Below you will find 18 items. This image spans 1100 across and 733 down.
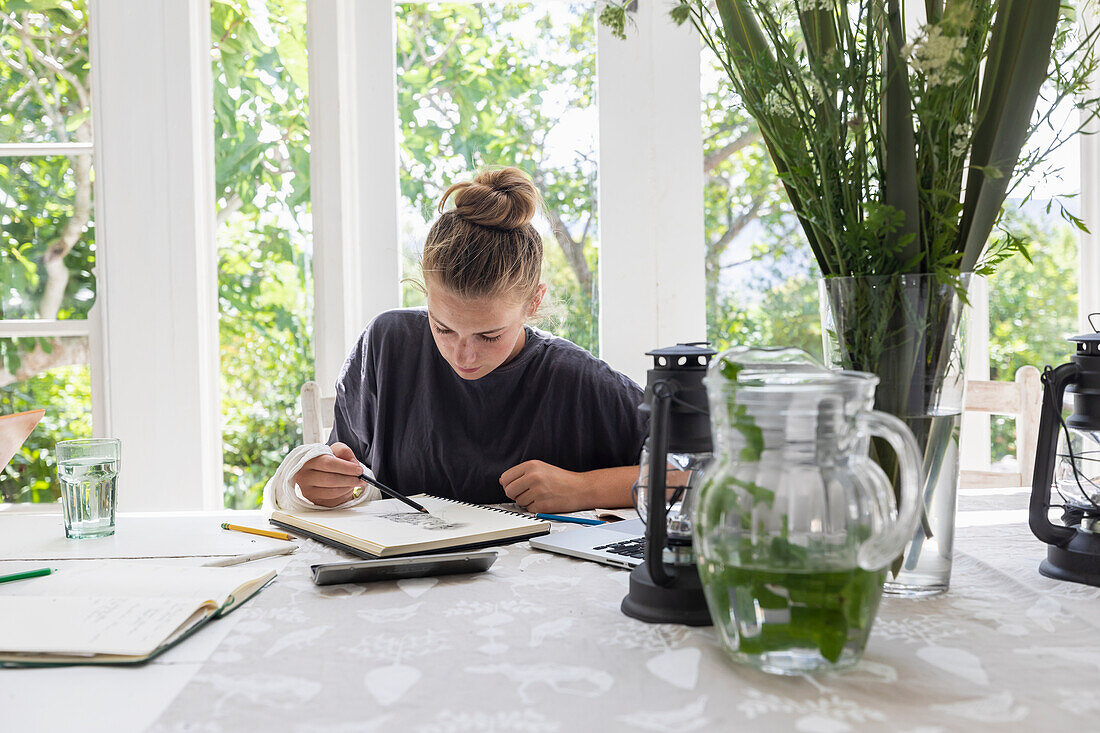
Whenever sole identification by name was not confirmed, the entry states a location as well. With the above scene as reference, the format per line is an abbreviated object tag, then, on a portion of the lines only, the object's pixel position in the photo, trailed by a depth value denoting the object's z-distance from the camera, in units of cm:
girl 148
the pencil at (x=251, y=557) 95
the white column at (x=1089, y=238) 213
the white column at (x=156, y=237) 202
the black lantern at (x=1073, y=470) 85
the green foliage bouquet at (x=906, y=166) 76
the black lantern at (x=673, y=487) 71
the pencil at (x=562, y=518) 115
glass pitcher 59
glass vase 77
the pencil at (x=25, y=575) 86
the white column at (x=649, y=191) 206
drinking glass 107
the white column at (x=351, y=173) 206
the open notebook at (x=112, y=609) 65
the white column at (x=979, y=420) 217
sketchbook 97
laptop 93
